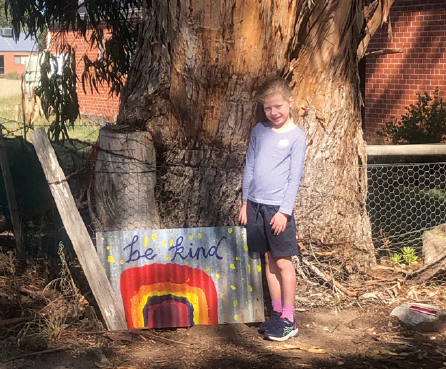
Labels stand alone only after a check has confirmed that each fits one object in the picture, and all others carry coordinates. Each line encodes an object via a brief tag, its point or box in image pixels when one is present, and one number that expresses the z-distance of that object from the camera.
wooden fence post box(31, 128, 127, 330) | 4.59
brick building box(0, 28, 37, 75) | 57.00
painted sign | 4.68
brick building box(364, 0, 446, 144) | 13.05
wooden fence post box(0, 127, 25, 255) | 5.96
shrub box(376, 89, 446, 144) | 10.66
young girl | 4.49
